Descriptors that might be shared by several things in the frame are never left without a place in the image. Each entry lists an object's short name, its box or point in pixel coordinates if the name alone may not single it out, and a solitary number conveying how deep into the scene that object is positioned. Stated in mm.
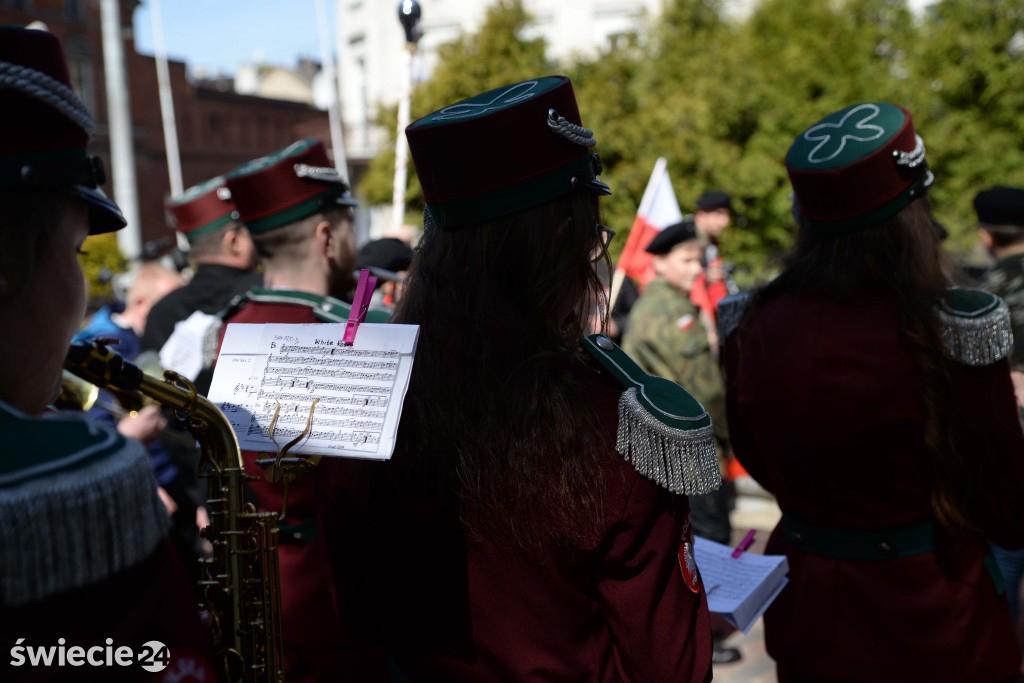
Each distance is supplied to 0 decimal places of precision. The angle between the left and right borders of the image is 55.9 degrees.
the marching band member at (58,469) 982
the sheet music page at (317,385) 1481
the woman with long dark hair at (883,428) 2283
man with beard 2947
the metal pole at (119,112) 13078
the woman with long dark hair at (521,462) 1582
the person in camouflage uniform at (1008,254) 4223
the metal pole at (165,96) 27392
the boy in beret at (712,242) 7227
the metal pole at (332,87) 25703
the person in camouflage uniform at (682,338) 5203
